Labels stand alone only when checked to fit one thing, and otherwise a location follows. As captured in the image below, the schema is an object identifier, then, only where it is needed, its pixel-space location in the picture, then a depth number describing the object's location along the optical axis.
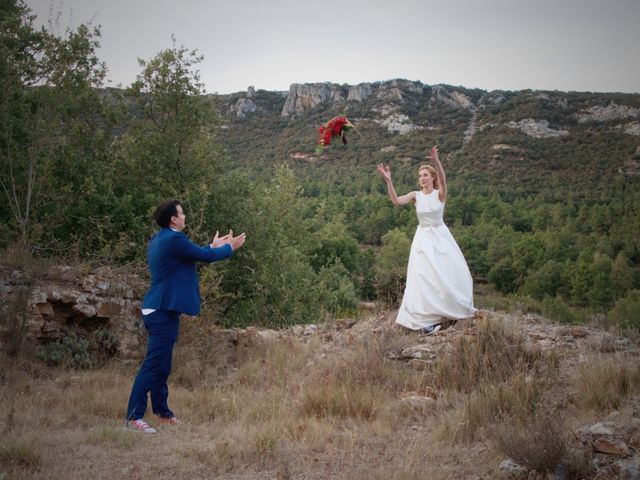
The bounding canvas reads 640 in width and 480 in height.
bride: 7.56
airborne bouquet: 6.84
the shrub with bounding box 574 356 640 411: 4.64
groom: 4.51
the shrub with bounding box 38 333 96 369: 6.22
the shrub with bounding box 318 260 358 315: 18.28
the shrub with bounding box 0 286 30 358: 6.00
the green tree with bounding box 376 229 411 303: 44.22
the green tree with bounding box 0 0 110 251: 10.13
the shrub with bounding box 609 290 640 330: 30.86
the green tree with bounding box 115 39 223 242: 12.99
